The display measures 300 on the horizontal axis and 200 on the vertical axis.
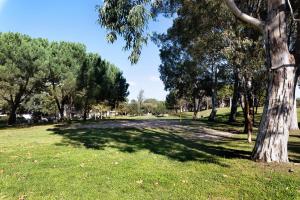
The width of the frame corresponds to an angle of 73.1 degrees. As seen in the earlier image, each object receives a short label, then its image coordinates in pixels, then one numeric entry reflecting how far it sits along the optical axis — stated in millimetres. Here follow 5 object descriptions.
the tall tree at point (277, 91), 5818
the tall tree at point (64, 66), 19060
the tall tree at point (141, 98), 63856
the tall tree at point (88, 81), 20414
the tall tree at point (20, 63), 16892
